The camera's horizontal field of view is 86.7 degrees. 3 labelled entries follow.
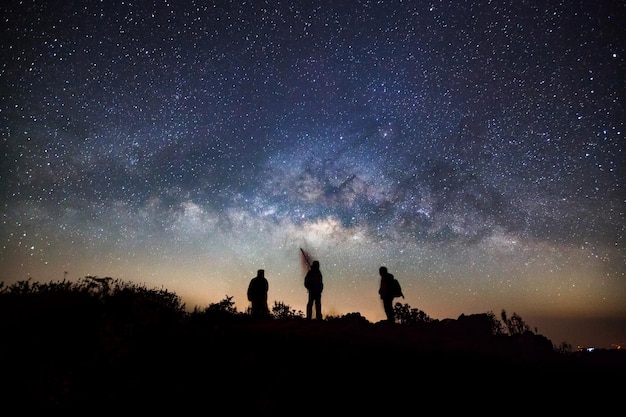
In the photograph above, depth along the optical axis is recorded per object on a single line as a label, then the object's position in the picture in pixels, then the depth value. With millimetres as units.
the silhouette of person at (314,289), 10617
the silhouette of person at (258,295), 10055
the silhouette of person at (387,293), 10289
